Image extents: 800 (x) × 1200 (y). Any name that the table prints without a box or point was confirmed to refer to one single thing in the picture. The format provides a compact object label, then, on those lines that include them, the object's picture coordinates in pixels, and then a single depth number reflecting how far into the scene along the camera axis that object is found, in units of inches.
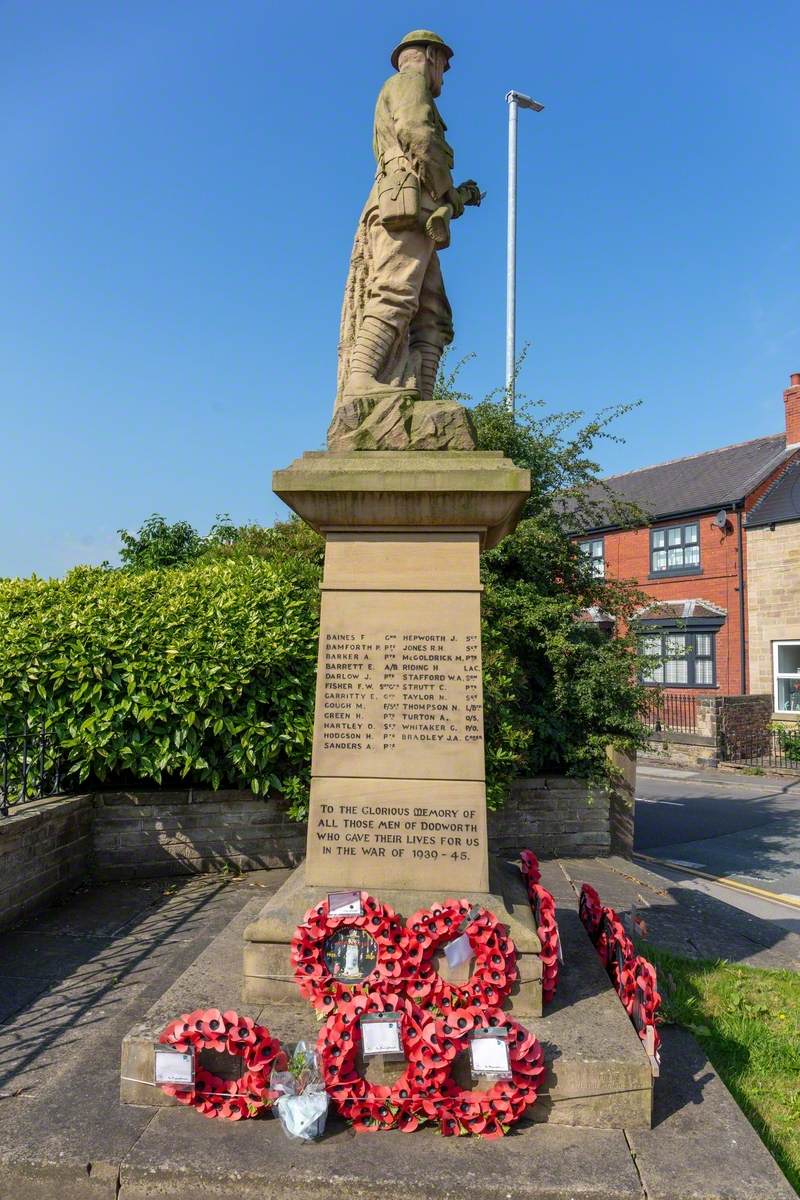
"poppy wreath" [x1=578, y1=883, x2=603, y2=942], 166.6
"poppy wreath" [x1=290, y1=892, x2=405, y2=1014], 128.5
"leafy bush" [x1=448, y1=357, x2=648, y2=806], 312.5
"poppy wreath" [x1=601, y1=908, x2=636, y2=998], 143.8
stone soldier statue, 164.9
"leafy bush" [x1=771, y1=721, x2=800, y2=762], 843.4
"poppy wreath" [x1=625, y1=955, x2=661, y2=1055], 129.7
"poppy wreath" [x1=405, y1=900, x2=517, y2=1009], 127.6
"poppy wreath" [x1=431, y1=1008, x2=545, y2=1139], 113.8
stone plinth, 147.2
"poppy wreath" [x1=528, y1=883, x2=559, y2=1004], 136.6
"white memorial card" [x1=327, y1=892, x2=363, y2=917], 133.1
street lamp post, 682.2
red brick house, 1010.7
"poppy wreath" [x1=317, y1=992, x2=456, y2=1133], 115.3
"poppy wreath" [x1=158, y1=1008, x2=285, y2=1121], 115.6
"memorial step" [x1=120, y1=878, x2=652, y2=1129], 117.3
